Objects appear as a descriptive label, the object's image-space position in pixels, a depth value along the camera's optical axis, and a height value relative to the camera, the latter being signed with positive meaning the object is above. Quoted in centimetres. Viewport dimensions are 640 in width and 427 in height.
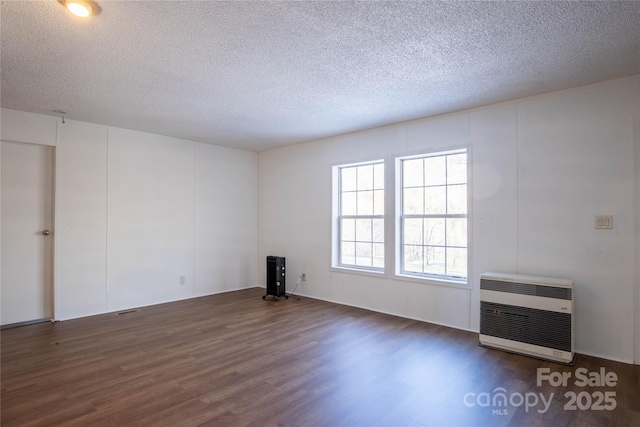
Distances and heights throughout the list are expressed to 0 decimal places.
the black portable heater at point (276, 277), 560 -100
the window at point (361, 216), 503 +2
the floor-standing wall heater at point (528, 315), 307 -93
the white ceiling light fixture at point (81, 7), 204 +128
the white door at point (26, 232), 414 -19
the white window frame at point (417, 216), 403 -11
